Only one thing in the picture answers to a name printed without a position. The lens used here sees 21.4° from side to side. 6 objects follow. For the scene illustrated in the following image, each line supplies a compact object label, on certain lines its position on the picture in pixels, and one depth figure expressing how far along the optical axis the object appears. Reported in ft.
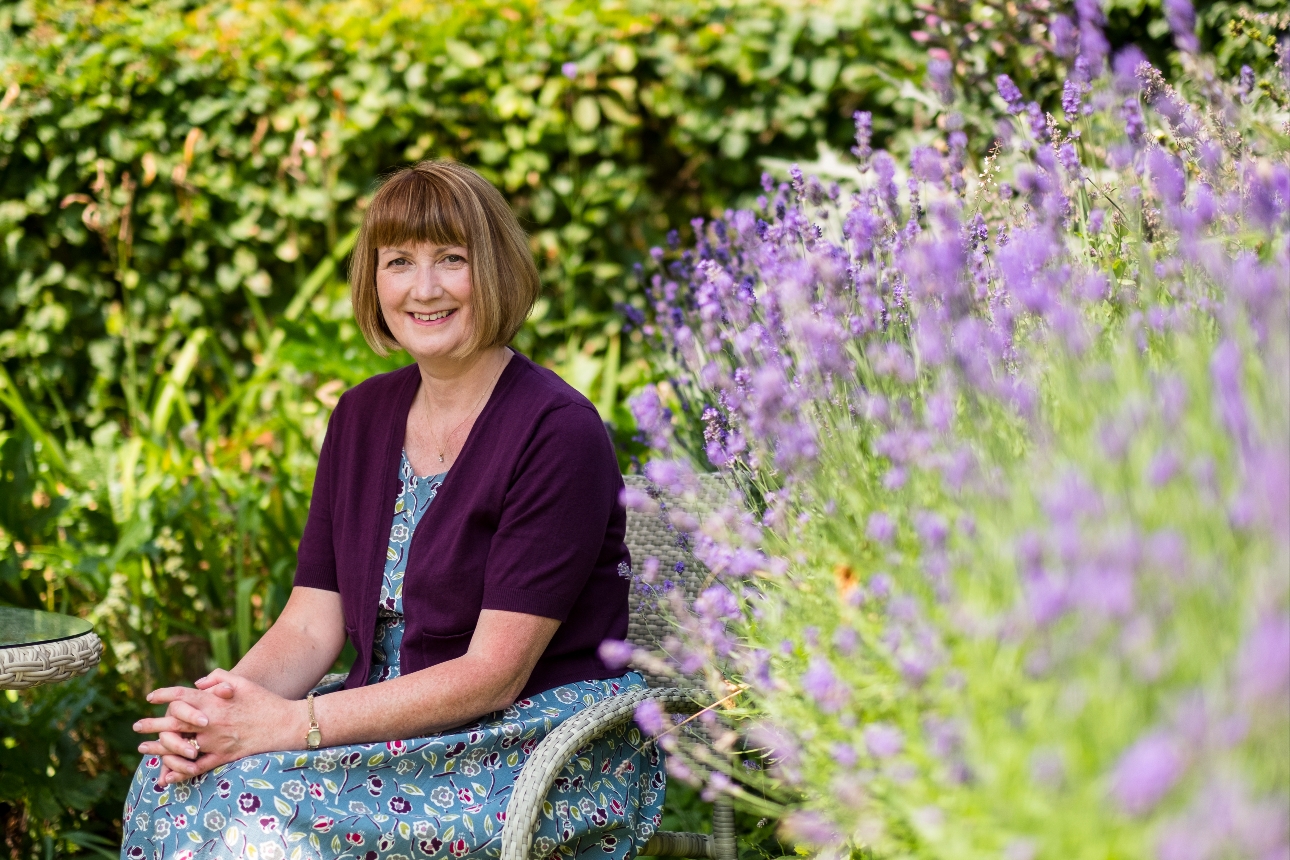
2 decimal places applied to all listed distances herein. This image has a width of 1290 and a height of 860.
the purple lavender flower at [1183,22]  10.32
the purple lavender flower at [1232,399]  7.04
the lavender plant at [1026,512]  6.88
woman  11.24
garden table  11.32
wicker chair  10.98
